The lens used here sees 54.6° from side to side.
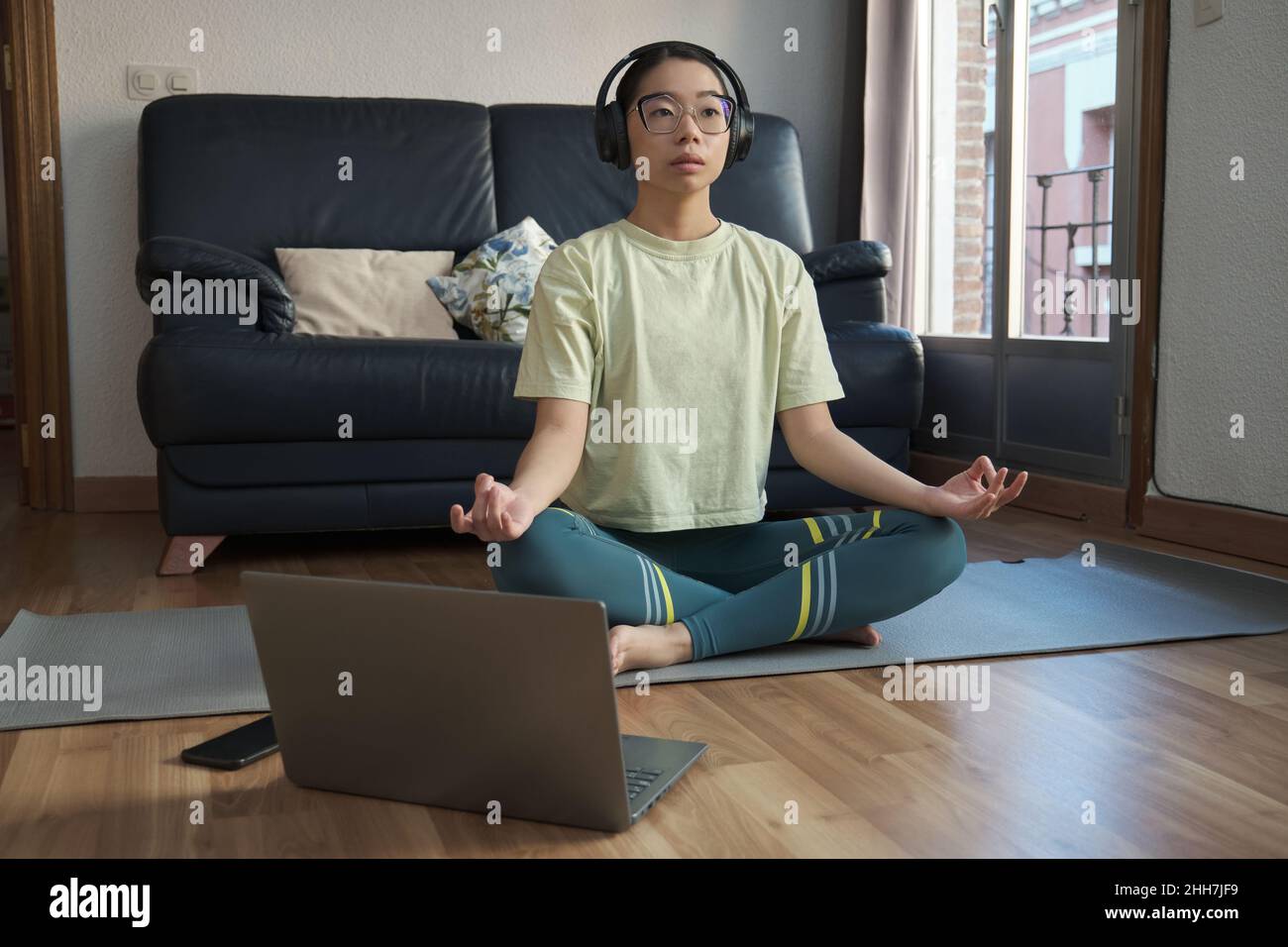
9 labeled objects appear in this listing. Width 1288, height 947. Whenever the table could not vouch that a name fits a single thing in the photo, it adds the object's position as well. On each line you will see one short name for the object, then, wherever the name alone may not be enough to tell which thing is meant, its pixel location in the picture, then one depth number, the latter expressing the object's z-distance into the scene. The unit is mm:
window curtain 3643
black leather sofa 2393
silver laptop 1019
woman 1530
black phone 1264
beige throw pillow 2928
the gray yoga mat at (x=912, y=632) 1529
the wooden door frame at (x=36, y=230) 3160
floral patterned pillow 2873
